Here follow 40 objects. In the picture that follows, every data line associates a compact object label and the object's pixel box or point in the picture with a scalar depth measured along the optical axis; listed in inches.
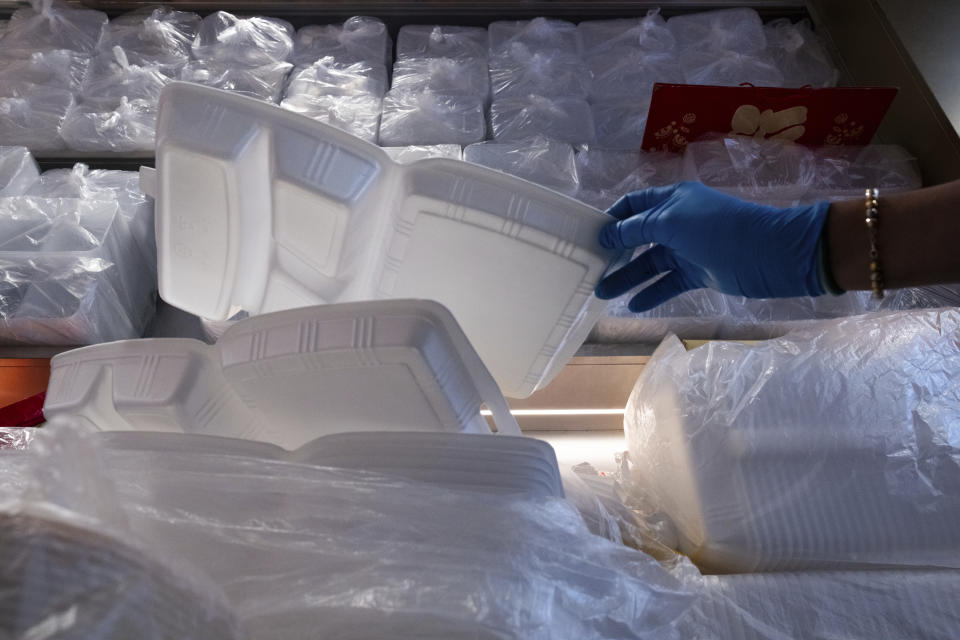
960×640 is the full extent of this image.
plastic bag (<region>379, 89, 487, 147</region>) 59.7
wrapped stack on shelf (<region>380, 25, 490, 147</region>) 60.2
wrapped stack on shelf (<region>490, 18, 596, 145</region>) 61.9
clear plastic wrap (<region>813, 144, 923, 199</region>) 57.2
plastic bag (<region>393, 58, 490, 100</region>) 65.1
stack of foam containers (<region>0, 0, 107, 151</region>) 60.3
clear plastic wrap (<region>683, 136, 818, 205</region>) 55.4
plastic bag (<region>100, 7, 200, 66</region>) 65.9
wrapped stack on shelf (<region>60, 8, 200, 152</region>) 59.1
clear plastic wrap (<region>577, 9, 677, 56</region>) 69.9
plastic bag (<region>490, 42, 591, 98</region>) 65.3
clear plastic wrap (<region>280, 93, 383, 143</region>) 59.5
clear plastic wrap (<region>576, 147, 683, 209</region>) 56.8
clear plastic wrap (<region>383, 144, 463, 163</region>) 54.1
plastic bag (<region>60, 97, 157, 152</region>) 58.8
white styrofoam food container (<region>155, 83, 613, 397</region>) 31.5
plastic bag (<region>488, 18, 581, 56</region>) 70.1
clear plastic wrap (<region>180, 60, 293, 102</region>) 62.4
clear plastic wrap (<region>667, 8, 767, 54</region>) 68.7
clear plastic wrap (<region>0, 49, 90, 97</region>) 62.4
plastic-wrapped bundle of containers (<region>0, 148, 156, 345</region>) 46.3
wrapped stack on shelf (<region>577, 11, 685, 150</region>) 64.1
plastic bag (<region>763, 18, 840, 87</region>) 67.2
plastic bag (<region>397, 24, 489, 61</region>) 70.1
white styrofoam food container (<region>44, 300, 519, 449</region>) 26.7
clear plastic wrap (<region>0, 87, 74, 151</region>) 60.1
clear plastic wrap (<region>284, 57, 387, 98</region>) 63.4
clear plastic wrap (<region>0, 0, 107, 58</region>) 66.8
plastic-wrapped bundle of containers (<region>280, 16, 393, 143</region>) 60.3
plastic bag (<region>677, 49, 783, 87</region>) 65.0
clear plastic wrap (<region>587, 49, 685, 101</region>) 66.0
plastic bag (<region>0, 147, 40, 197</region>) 54.8
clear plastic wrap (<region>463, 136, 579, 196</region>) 55.1
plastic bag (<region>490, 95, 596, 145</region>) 61.5
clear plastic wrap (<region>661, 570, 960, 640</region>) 31.6
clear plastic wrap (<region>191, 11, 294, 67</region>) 65.7
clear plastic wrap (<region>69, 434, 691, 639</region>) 20.3
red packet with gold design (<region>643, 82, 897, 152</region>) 53.7
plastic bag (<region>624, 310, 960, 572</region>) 35.8
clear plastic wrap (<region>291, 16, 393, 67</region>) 68.6
